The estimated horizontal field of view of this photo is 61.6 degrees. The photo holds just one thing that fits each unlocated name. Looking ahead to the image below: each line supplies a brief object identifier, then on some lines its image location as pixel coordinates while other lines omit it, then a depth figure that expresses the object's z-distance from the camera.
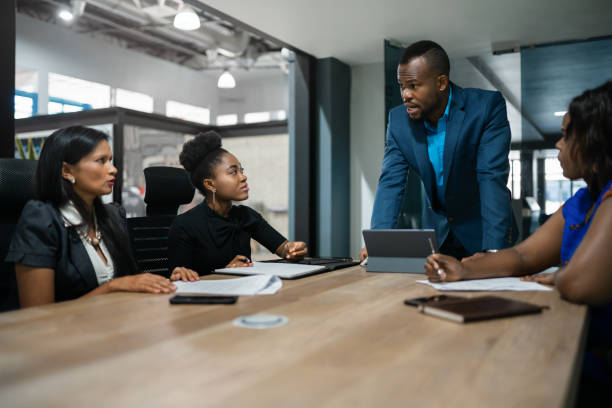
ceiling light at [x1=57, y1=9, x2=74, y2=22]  7.09
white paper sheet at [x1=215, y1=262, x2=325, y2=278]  1.66
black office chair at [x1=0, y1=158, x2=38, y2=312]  1.73
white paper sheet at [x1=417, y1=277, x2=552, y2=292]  1.42
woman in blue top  1.22
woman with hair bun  2.26
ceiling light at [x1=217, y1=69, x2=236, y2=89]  8.45
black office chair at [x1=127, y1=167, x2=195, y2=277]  2.47
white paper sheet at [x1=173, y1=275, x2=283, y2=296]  1.35
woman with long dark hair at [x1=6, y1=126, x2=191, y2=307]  1.49
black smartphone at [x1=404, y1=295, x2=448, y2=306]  1.17
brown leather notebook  1.02
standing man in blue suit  2.24
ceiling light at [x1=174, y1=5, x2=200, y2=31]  5.41
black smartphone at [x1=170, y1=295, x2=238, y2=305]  1.20
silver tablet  1.70
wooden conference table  0.64
